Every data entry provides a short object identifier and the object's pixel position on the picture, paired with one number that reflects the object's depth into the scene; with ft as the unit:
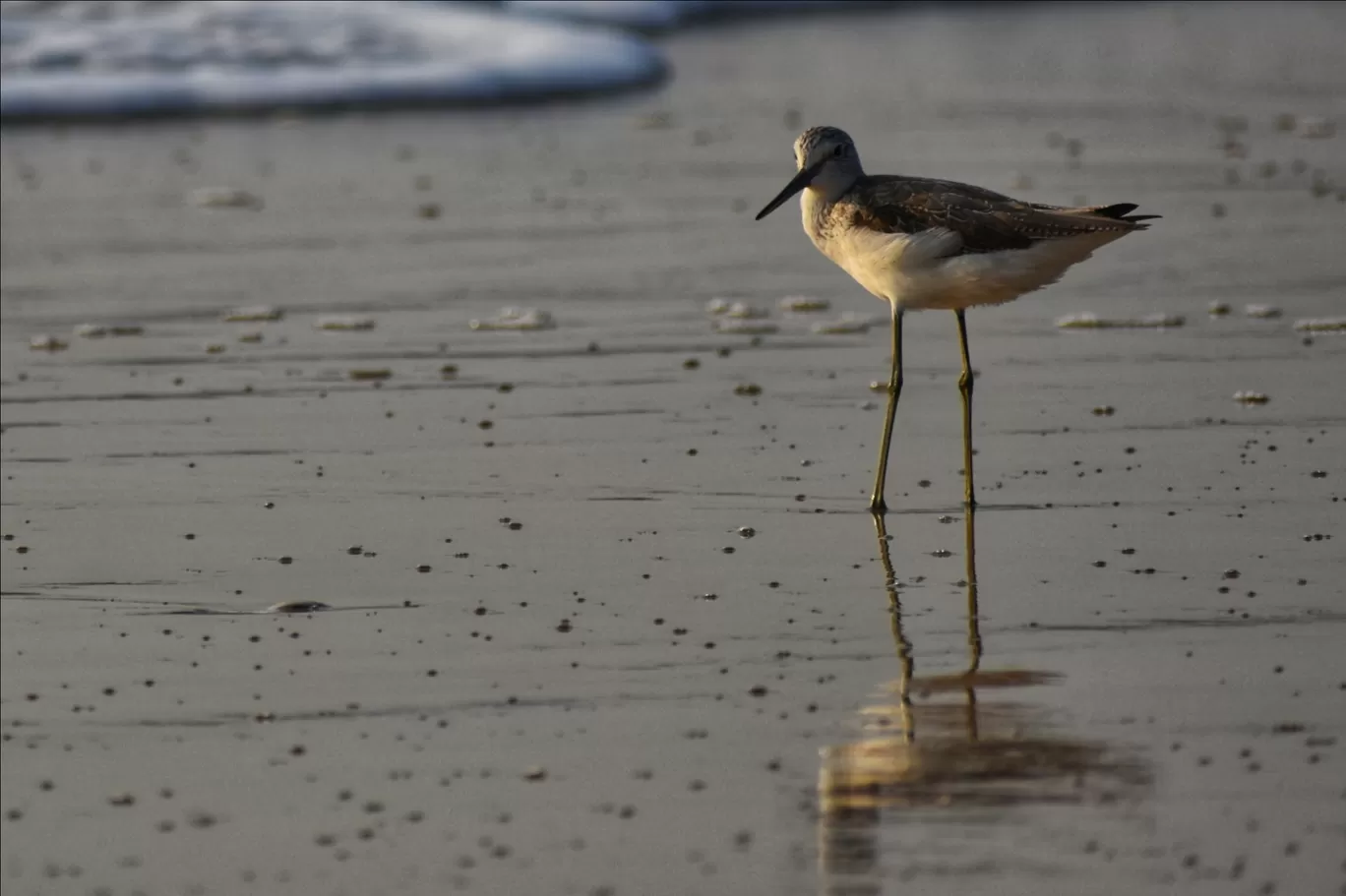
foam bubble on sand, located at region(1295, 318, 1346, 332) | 58.18
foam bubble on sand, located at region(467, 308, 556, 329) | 60.49
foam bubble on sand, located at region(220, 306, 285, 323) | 62.08
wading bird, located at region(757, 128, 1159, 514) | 43.14
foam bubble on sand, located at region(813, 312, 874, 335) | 59.57
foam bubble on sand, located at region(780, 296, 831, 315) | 62.25
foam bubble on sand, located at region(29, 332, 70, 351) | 58.65
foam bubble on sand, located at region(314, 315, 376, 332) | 60.80
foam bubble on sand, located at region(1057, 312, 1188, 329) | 59.69
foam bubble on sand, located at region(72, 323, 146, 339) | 60.18
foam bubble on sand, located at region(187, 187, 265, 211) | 80.38
